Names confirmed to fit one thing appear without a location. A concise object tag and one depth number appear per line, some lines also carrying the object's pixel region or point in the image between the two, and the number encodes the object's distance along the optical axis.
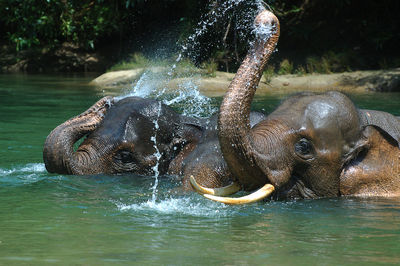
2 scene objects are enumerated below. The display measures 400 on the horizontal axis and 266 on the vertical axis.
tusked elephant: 11.45
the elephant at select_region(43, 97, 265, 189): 15.87
